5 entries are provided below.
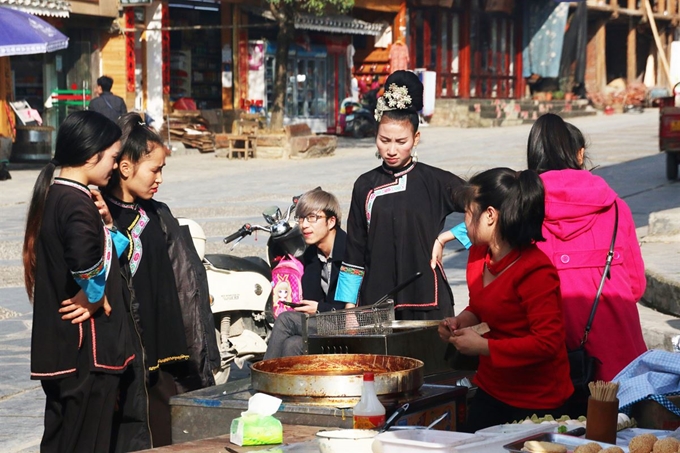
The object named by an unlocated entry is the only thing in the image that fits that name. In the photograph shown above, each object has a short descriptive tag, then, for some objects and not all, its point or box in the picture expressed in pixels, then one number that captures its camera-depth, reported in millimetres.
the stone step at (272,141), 23766
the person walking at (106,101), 18859
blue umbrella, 18984
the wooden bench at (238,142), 23797
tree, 24750
